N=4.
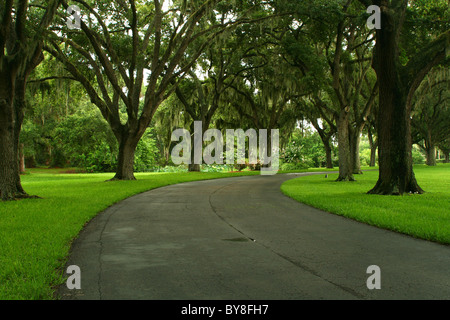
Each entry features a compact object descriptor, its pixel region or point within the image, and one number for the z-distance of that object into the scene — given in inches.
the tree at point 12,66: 495.2
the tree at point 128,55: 832.3
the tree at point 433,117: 1688.0
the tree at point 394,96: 558.3
